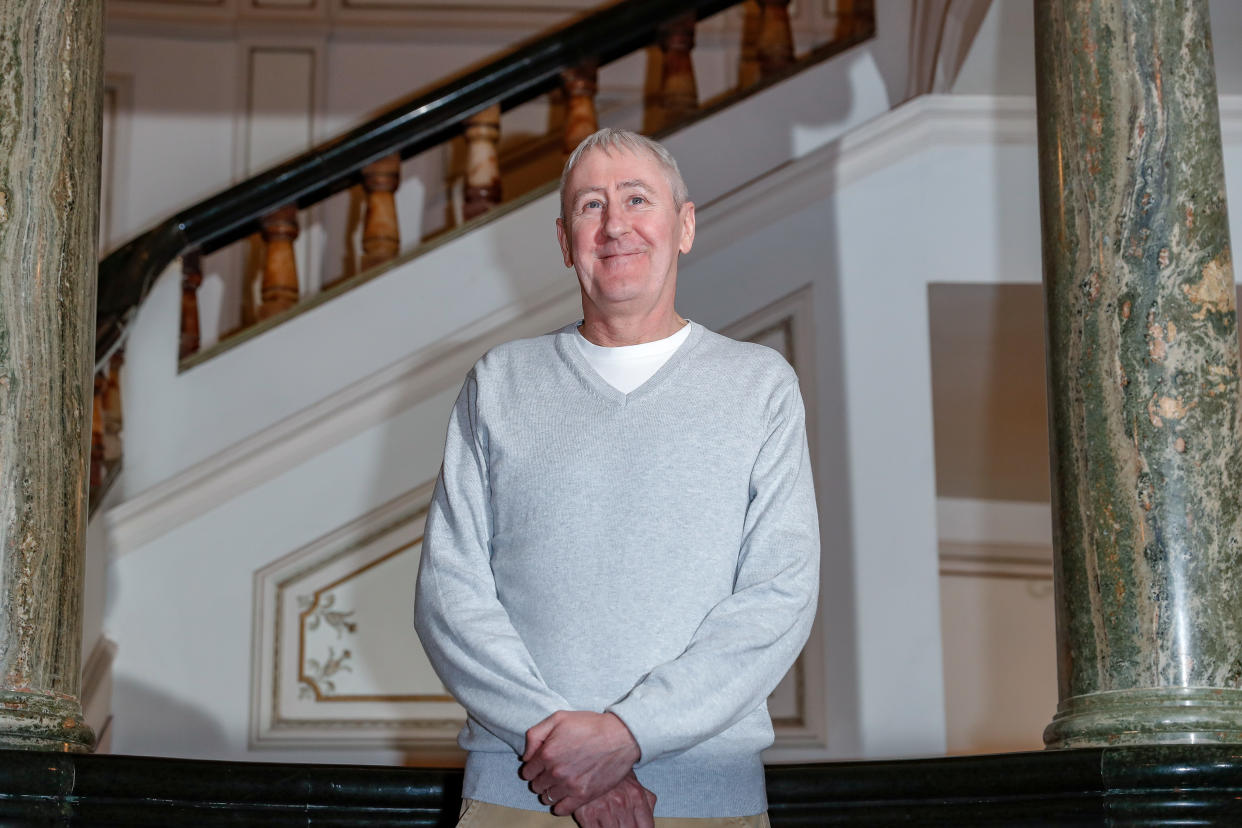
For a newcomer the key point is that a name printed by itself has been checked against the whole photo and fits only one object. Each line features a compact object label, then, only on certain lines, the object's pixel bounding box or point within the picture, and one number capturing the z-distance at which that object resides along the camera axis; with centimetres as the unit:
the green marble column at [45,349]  251
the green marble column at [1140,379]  258
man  185
